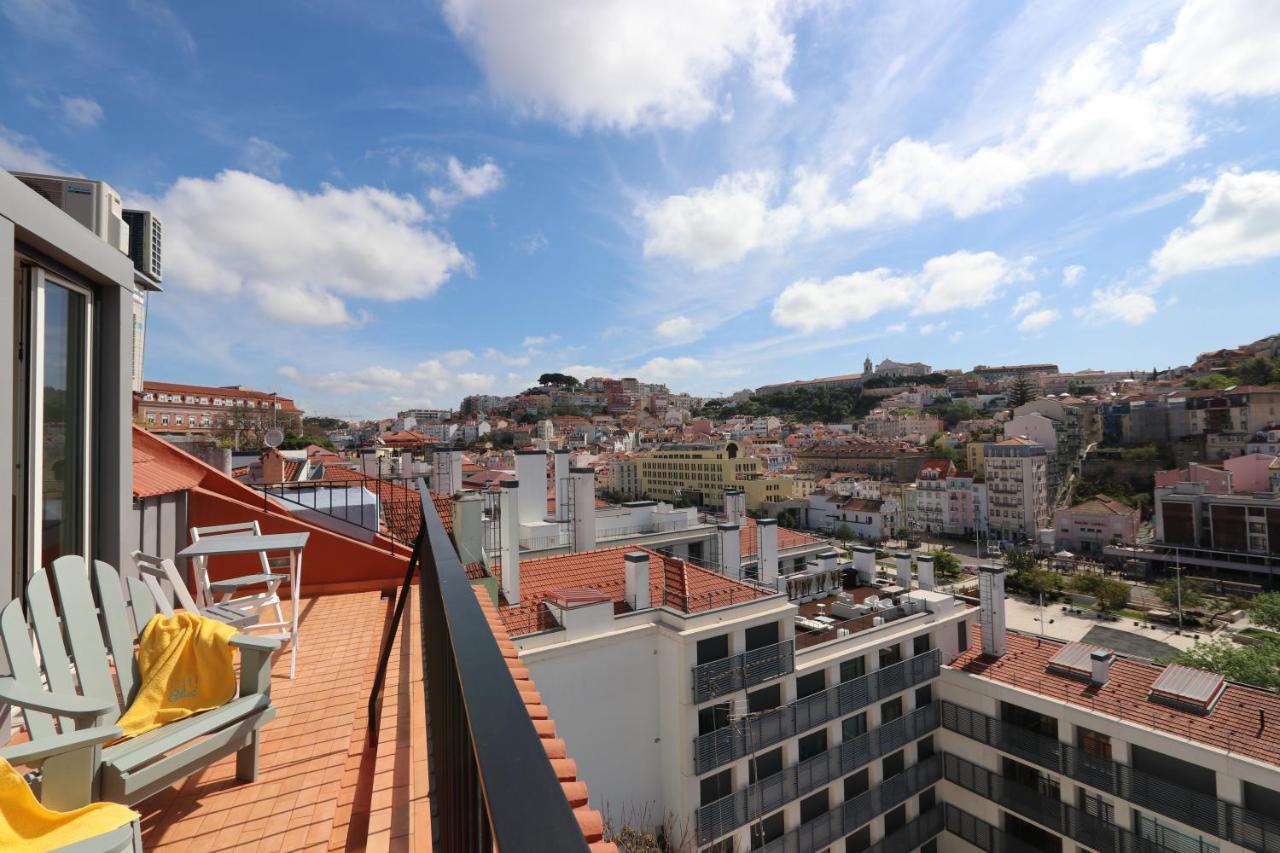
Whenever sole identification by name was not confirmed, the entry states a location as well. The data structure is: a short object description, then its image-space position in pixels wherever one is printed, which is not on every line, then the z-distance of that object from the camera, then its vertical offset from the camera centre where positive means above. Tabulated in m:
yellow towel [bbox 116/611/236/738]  2.26 -0.82
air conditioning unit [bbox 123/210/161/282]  4.73 +1.82
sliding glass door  2.41 +0.21
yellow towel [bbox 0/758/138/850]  1.30 -0.84
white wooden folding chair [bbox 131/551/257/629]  2.97 -0.70
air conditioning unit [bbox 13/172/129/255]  2.96 +1.36
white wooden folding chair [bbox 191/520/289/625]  3.67 -0.84
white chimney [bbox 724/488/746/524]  17.22 -1.95
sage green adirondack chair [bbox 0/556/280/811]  1.61 -0.79
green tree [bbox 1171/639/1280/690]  18.73 -8.08
